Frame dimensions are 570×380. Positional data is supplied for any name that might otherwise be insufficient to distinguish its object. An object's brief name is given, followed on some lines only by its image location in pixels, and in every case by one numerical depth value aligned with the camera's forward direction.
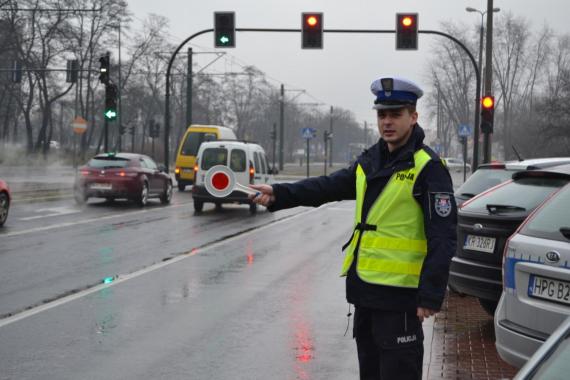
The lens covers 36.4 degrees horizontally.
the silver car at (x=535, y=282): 4.99
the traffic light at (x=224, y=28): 26.55
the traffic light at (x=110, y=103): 30.23
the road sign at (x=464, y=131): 37.44
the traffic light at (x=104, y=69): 30.21
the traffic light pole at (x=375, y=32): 27.23
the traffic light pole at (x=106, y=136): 34.81
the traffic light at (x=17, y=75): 43.36
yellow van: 35.16
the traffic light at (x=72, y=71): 38.38
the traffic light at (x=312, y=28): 26.45
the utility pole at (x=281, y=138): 60.41
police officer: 3.82
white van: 23.08
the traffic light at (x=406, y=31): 26.34
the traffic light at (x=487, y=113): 23.88
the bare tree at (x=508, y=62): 76.00
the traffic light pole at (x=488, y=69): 24.56
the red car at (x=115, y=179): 23.22
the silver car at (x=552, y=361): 2.79
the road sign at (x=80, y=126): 44.44
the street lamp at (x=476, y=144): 30.36
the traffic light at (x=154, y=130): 48.78
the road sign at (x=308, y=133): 47.90
